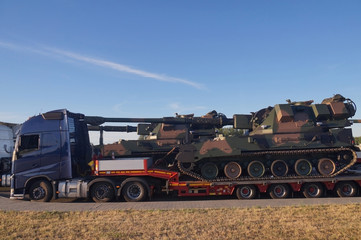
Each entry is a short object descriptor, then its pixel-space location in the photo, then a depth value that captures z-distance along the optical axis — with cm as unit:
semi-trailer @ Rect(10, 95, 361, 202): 1082
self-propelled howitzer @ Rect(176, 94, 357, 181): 1097
